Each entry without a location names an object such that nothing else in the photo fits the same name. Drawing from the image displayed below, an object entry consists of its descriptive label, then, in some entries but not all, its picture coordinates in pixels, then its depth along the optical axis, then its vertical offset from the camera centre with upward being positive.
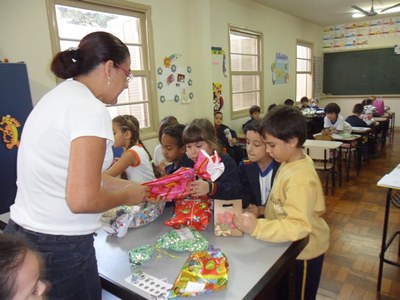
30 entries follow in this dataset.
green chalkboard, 8.02 +0.34
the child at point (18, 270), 0.53 -0.31
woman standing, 0.79 -0.19
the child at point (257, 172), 1.67 -0.46
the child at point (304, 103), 7.32 -0.38
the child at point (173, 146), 1.92 -0.33
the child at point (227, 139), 4.61 -0.73
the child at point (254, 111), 5.34 -0.38
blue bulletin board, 2.29 -0.12
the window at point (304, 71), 8.06 +0.45
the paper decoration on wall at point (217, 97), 4.93 -0.09
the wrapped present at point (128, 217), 1.23 -0.53
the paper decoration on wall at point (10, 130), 2.30 -0.22
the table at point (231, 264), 0.89 -0.57
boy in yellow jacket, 1.09 -0.44
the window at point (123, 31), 3.10 +0.75
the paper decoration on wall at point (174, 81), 4.14 +0.18
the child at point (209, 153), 1.32 -0.38
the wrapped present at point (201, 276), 0.85 -0.53
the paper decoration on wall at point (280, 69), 6.64 +0.44
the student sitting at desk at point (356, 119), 5.17 -0.59
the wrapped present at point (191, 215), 1.24 -0.51
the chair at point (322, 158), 3.72 -0.89
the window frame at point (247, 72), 5.29 +0.44
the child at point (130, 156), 1.76 -0.36
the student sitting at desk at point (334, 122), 4.80 -0.59
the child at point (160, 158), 2.40 -0.57
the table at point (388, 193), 1.89 -0.70
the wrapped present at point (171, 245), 1.01 -0.54
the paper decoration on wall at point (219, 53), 4.79 +0.62
